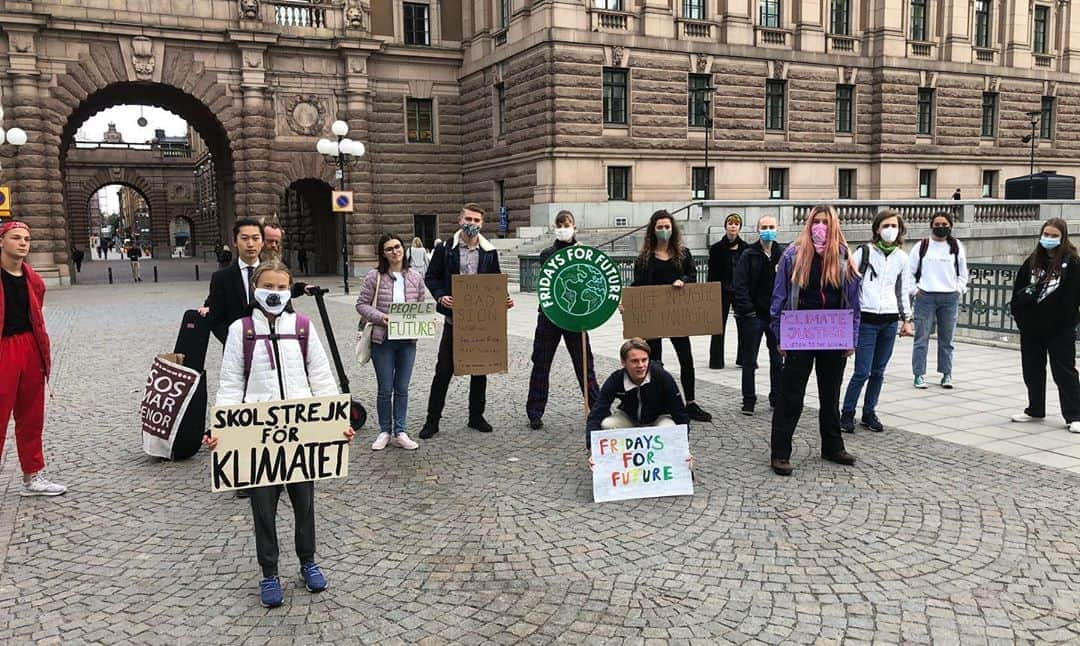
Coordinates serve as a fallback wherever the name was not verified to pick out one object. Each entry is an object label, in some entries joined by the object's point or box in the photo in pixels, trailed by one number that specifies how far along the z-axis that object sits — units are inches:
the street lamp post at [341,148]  988.6
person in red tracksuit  231.5
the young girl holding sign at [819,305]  256.8
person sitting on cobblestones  241.0
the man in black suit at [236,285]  257.3
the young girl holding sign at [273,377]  174.6
